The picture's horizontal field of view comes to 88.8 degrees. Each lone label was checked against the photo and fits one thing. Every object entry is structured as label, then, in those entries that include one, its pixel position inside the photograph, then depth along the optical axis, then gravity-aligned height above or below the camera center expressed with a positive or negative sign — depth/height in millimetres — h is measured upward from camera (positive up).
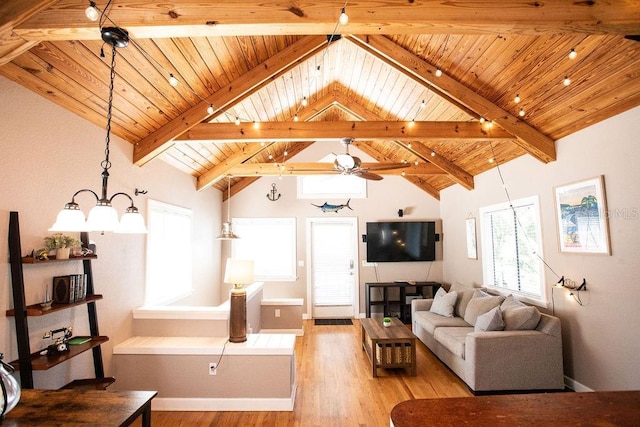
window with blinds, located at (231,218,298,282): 6945 +5
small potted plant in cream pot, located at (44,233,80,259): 2395 +37
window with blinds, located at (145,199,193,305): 4033 -89
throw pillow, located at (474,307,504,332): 3652 -895
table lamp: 3373 -527
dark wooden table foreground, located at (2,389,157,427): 1568 -814
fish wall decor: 6871 +783
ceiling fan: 4035 +1000
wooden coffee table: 3998 -1326
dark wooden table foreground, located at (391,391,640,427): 1240 -680
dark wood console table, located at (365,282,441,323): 6469 -1084
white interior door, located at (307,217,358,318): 6934 -462
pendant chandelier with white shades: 1833 +193
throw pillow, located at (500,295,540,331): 3619 -858
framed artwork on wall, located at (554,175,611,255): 3125 +240
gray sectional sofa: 3430 -1174
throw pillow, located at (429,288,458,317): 4995 -953
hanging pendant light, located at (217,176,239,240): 4672 +176
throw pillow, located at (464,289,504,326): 4316 -848
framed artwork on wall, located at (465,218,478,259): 5623 +55
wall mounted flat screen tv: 6832 +38
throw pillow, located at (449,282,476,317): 4945 -884
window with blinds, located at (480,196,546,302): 4172 -91
